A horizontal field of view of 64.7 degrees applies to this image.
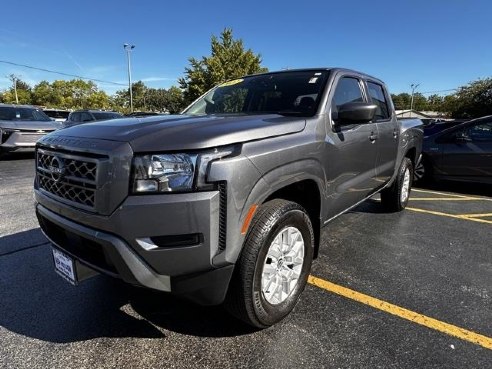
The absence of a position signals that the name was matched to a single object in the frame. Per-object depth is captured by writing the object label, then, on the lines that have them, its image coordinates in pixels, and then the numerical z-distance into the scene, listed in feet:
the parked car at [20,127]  36.94
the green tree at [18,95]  283.38
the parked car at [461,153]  24.88
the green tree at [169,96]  316.81
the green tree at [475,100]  159.33
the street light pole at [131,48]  139.35
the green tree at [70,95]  268.21
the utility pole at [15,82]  274.22
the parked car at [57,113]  78.73
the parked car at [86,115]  46.99
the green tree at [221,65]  110.42
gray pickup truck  6.77
